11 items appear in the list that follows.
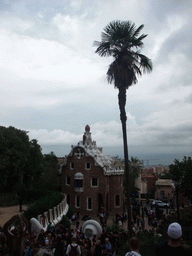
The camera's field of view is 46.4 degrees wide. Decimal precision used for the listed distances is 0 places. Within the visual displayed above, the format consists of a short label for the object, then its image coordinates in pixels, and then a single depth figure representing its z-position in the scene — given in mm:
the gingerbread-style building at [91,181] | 32562
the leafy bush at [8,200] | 30194
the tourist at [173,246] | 3551
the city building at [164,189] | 44172
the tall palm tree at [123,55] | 16672
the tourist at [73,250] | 7762
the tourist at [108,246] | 9780
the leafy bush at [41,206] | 18261
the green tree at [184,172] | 19938
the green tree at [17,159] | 26947
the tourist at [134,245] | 4180
